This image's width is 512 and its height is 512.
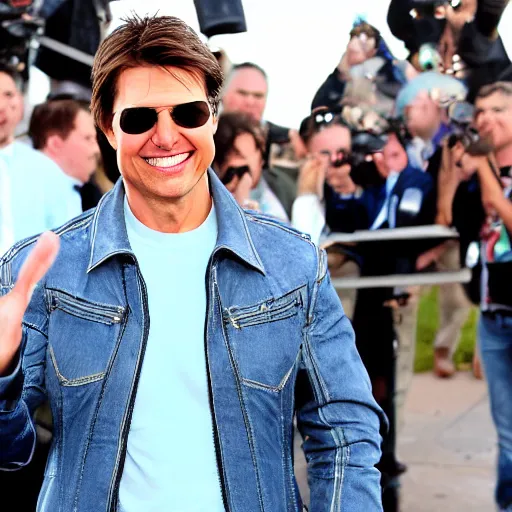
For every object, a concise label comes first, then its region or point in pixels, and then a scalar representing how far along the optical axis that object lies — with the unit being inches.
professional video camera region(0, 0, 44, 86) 145.5
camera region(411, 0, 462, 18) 135.0
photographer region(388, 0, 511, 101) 132.5
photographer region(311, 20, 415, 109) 136.7
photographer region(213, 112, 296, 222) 142.8
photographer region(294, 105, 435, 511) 138.0
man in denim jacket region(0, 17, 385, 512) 64.2
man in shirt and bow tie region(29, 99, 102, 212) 146.5
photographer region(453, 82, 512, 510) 131.8
